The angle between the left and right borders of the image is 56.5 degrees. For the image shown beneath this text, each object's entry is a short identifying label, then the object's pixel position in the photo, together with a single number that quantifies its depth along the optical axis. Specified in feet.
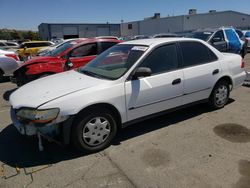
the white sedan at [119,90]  10.52
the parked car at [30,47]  53.49
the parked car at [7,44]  78.36
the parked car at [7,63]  29.53
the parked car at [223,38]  32.60
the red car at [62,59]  21.39
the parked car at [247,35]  56.38
